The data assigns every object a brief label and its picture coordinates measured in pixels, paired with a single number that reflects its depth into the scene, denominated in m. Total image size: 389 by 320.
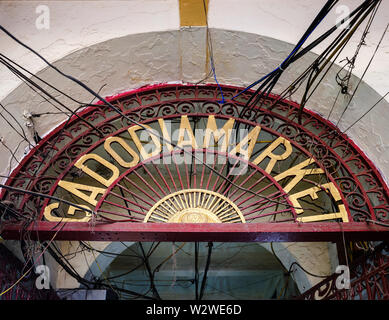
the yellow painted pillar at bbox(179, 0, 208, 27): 4.00
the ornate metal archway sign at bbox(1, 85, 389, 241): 3.12
